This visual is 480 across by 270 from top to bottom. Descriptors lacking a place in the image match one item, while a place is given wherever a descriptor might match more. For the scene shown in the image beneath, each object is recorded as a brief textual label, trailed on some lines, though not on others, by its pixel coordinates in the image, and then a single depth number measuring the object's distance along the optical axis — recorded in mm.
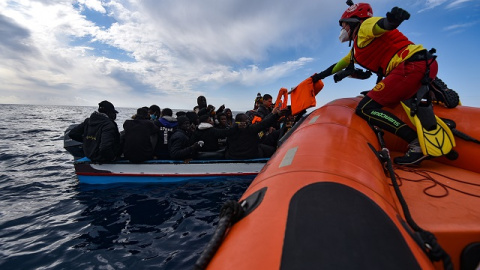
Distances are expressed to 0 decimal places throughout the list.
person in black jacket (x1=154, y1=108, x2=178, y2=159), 6891
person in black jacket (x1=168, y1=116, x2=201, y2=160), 6262
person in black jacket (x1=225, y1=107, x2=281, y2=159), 6137
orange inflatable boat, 1000
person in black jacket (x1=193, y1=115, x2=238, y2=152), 6289
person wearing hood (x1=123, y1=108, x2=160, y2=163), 6129
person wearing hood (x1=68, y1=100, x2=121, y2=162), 5902
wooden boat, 6211
